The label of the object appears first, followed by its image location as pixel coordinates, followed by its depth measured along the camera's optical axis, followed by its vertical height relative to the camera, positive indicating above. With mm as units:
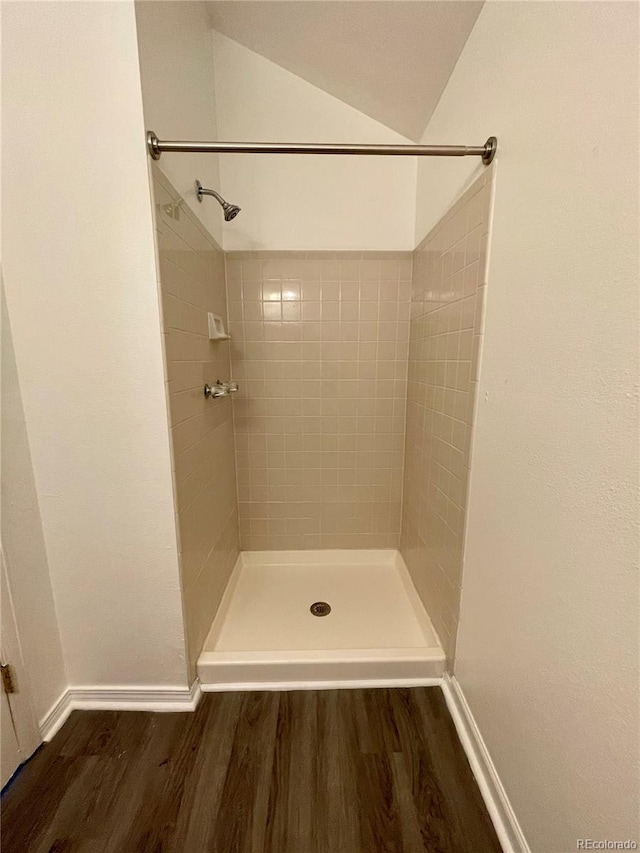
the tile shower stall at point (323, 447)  1155 -393
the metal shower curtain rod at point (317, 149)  907 +610
